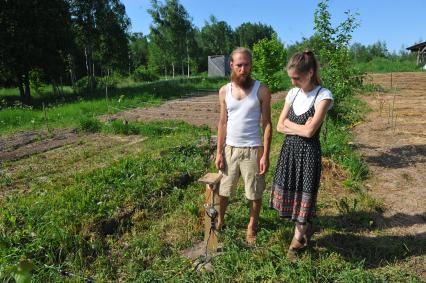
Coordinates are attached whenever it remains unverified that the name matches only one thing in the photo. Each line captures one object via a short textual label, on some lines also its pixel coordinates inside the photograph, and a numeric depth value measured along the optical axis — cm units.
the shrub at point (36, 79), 1915
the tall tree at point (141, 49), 5717
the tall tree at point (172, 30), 3719
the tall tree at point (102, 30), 2388
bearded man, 311
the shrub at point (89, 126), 962
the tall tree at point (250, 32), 7750
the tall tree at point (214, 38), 6269
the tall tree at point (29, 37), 1634
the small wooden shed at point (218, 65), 4156
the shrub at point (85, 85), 2309
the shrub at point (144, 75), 3930
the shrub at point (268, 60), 1300
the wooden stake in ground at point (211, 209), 326
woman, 285
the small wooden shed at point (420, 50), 3370
